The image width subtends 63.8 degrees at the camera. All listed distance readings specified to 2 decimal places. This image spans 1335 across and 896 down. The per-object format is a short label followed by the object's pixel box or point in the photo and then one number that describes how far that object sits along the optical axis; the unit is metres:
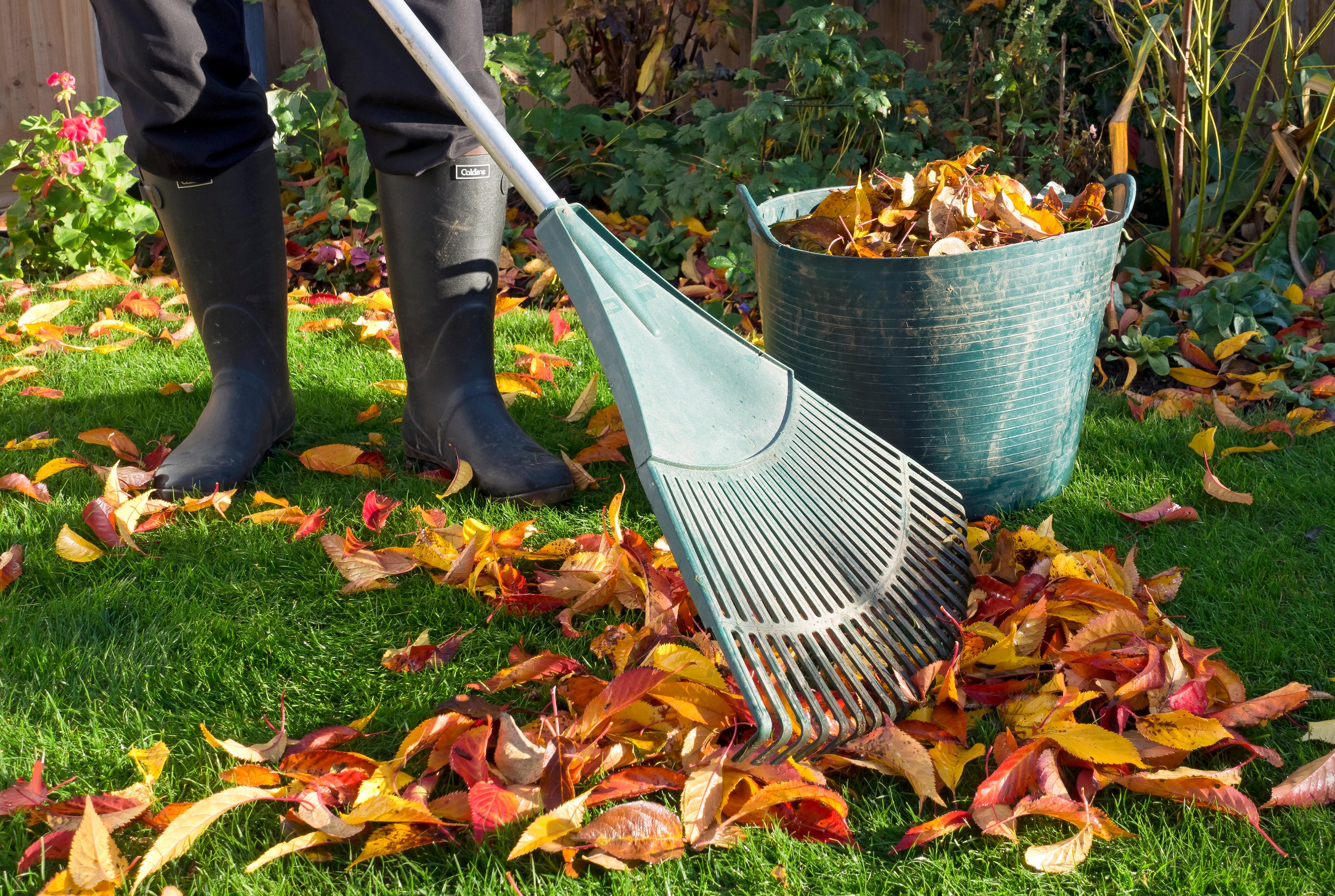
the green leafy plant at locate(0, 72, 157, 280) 3.39
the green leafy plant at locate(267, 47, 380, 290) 3.45
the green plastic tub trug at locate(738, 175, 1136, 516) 1.71
